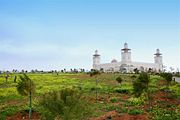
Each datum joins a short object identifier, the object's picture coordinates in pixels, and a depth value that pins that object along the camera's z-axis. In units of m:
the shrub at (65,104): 10.86
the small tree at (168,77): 32.22
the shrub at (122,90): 32.12
